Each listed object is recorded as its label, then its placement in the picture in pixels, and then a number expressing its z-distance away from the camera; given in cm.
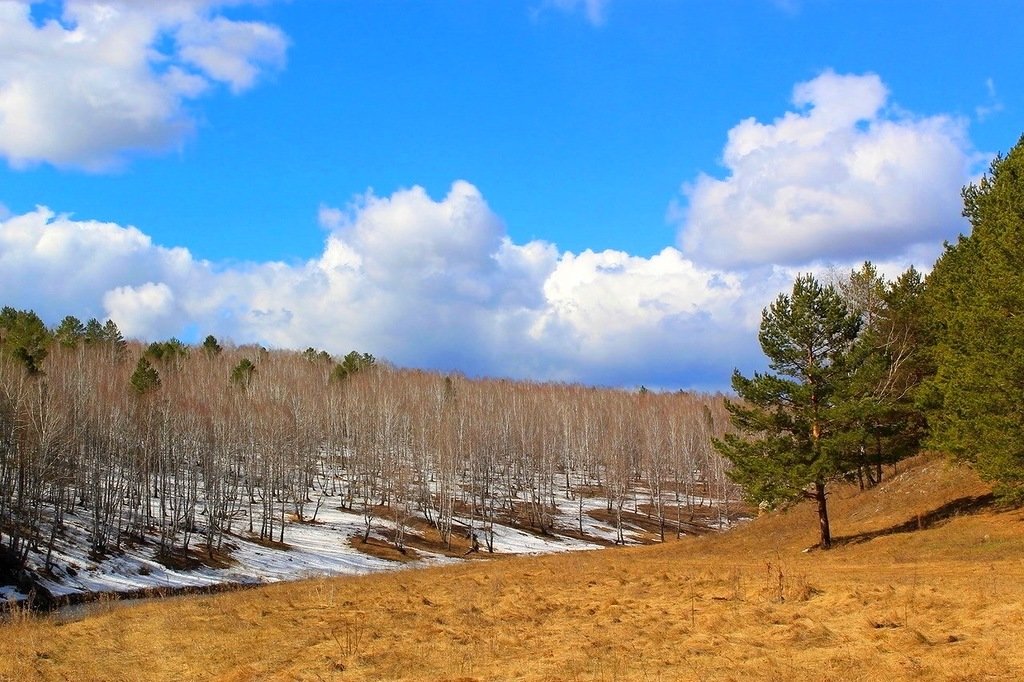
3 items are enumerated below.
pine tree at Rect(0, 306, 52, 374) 5559
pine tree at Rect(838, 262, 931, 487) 3353
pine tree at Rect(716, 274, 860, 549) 3378
